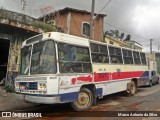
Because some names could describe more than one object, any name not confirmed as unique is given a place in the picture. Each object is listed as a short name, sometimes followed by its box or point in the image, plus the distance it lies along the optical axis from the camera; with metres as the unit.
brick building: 24.09
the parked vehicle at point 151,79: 14.82
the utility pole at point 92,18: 15.24
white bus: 7.90
